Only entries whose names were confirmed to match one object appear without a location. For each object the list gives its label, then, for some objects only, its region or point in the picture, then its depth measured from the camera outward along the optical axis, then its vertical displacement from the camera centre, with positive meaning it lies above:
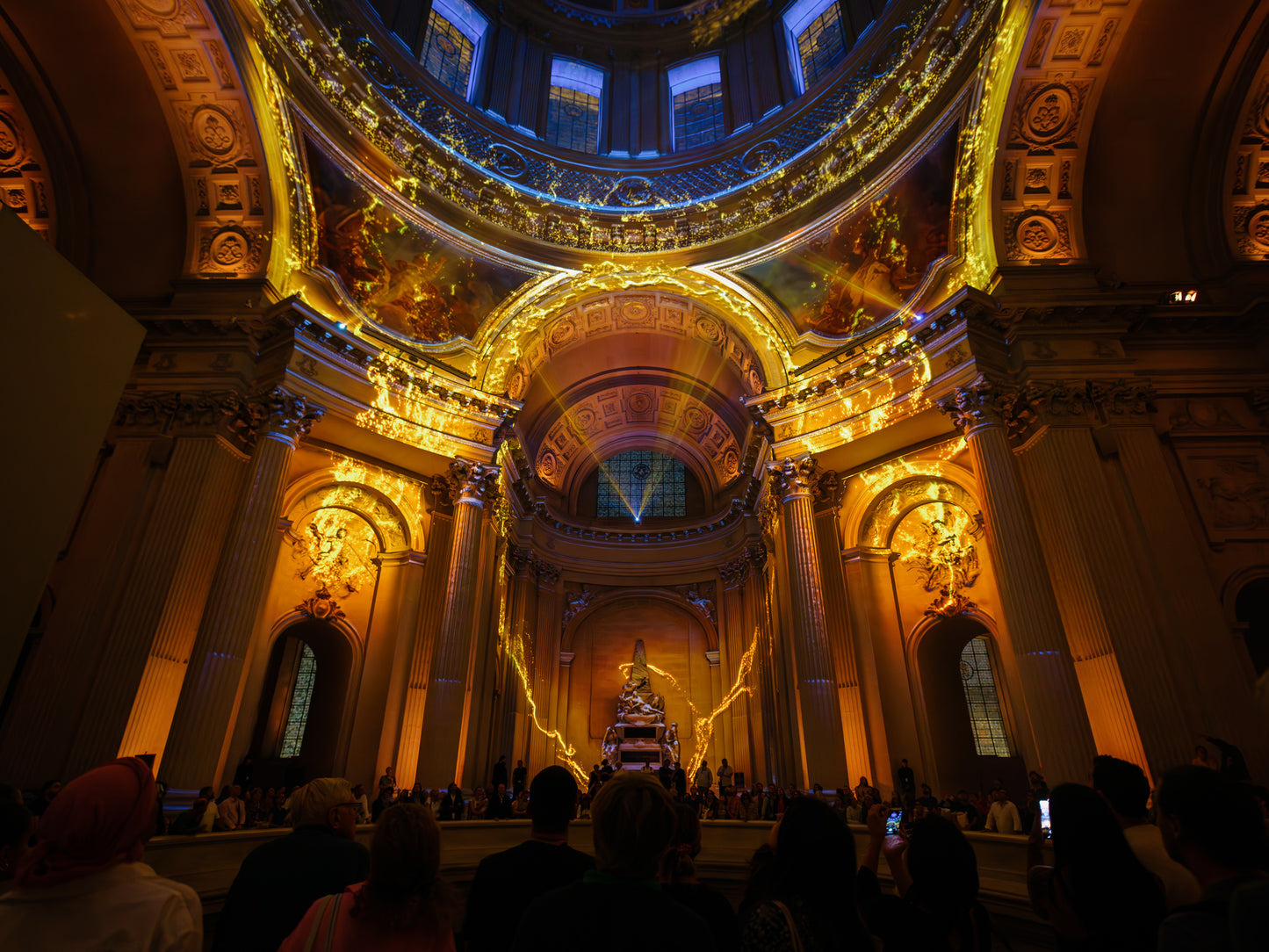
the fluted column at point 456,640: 11.95 +2.47
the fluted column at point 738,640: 17.79 +3.72
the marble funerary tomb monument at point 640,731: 17.42 +1.25
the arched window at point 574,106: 19.47 +18.88
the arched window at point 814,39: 17.55 +19.02
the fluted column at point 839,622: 12.38 +2.97
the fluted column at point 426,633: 12.28 +2.71
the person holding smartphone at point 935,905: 2.06 -0.37
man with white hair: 2.34 -0.33
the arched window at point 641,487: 22.62 +9.44
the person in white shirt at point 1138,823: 2.65 -0.17
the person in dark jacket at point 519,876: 2.25 -0.31
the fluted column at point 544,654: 17.98 +3.32
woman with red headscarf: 1.61 -0.26
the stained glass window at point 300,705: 13.88 +1.47
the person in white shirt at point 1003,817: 7.86 -0.39
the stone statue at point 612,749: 17.23 +0.76
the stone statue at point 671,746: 17.77 +0.88
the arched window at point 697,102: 19.50 +19.17
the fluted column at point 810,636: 12.00 +2.61
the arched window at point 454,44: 17.61 +18.84
